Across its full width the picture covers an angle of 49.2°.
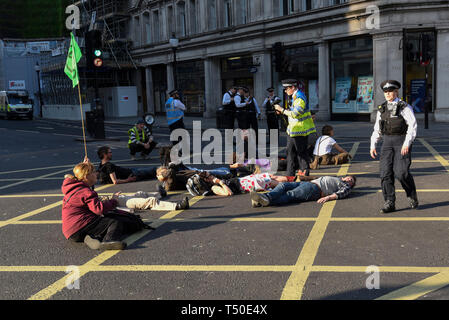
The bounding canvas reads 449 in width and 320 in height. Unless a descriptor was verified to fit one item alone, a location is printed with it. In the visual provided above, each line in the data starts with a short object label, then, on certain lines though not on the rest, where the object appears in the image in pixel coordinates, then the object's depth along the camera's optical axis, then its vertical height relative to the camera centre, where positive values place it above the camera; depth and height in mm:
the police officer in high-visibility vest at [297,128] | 8812 -582
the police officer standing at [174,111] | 14062 -301
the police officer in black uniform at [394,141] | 6645 -662
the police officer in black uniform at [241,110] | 12859 -309
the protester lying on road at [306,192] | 7465 -1486
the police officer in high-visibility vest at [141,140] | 13594 -1056
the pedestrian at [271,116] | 17162 -661
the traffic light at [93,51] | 18953 +2013
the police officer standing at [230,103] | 13188 -123
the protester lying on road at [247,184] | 8422 -1480
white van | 43094 +118
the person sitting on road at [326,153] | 11068 -1324
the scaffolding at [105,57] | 43500 +4187
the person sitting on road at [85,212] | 5809 -1296
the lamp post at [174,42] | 27075 +3213
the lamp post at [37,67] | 46450 +3598
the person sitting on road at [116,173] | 9805 -1449
